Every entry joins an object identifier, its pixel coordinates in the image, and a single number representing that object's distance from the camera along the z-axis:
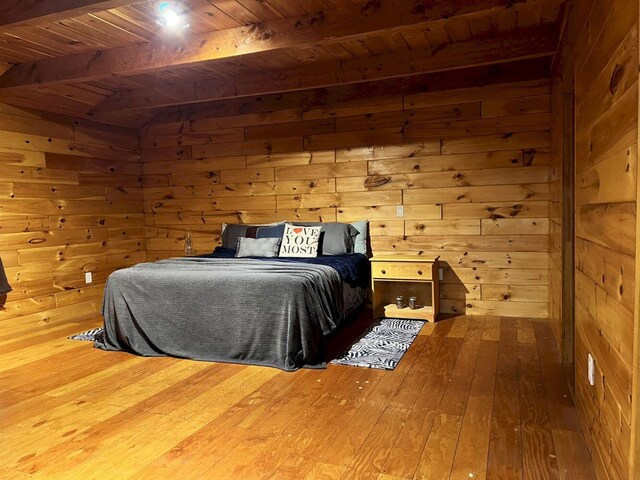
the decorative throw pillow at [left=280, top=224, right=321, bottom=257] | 4.39
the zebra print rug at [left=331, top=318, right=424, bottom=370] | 3.21
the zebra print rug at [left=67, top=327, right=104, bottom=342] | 3.94
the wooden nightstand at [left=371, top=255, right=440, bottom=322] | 4.22
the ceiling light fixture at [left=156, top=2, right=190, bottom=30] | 2.84
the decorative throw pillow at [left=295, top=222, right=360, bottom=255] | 4.50
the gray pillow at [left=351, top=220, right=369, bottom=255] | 4.64
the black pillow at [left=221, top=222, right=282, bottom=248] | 4.96
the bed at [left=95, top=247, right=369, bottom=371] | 3.13
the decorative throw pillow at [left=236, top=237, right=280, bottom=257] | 4.42
